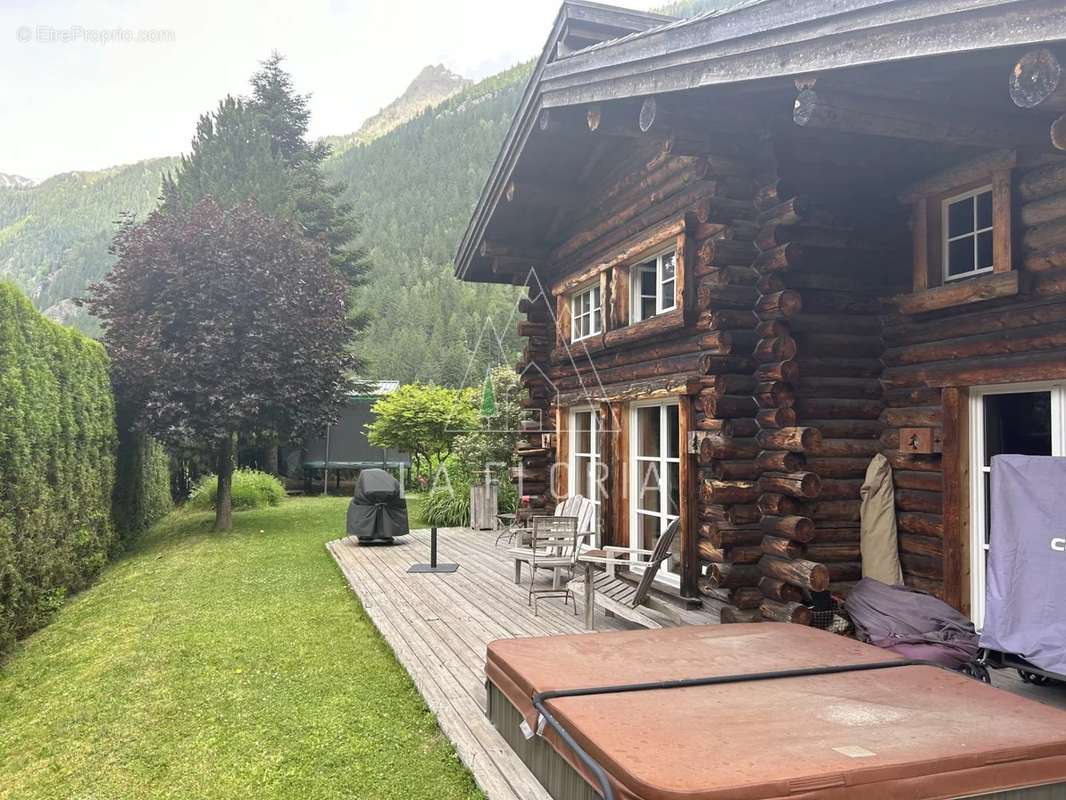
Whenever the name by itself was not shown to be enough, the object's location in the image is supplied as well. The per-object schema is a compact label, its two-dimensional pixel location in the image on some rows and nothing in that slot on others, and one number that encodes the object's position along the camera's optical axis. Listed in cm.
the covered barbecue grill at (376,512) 1065
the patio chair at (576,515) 729
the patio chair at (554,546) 659
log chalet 370
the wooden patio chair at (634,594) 511
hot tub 217
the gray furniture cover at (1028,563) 380
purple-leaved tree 1116
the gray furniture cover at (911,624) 427
